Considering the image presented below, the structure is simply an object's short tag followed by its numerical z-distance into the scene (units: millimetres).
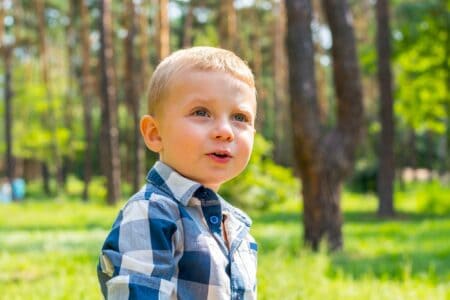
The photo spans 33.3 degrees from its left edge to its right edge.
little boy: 2090
